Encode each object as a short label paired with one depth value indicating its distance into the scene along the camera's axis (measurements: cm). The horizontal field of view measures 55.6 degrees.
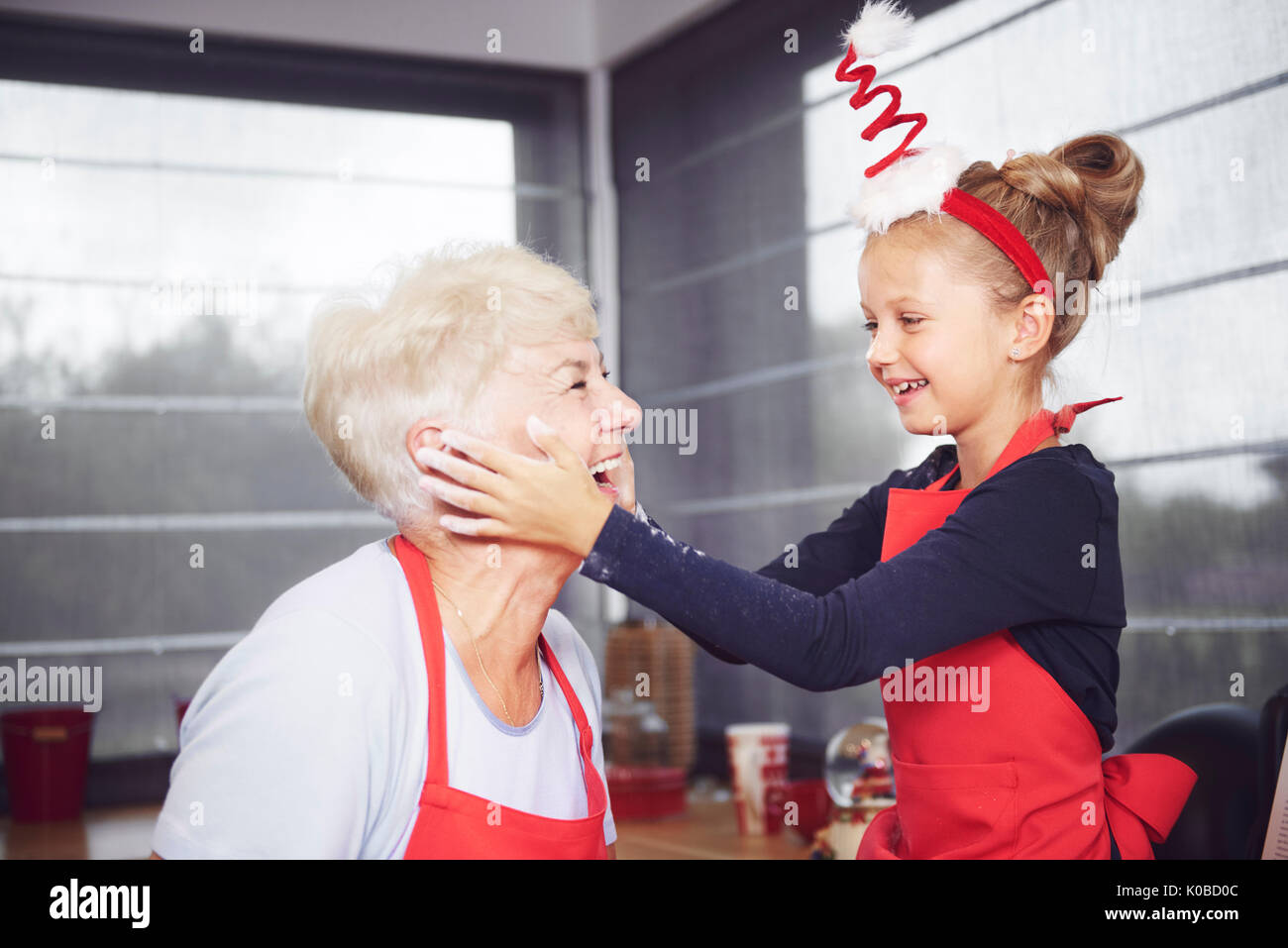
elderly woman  102
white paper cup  285
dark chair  168
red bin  323
